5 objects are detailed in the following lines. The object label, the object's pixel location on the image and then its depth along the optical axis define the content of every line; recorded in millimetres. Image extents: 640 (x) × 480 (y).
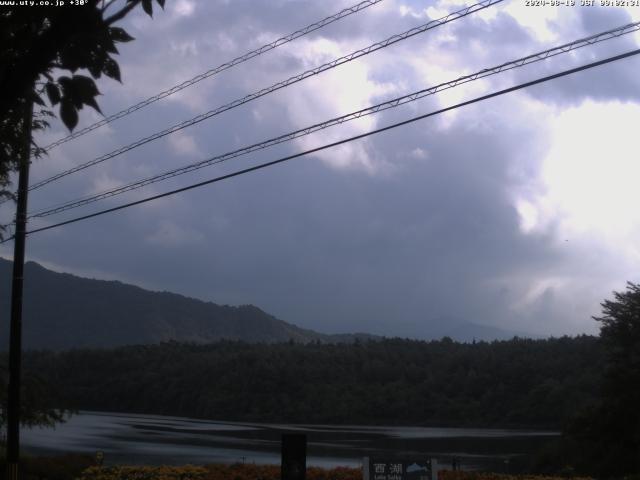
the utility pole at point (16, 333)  16328
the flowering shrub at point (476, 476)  15680
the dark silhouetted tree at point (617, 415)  22656
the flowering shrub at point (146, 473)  16203
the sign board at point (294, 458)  11766
